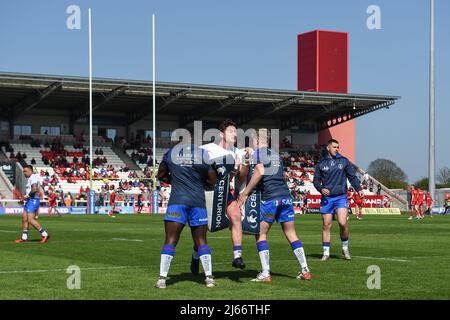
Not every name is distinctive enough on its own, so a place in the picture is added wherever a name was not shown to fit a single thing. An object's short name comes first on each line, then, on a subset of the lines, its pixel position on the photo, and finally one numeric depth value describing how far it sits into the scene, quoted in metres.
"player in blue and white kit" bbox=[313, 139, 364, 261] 16.39
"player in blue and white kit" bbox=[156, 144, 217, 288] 11.28
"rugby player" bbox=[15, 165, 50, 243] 21.17
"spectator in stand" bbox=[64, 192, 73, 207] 60.34
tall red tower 93.56
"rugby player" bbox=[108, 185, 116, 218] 53.61
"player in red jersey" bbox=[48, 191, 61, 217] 53.12
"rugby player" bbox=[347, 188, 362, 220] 44.01
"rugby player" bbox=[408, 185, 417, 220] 49.47
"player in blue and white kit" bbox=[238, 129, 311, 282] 12.51
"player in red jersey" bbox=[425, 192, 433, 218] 54.97
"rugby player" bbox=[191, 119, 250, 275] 11.56
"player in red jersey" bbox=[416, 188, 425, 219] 48.94
